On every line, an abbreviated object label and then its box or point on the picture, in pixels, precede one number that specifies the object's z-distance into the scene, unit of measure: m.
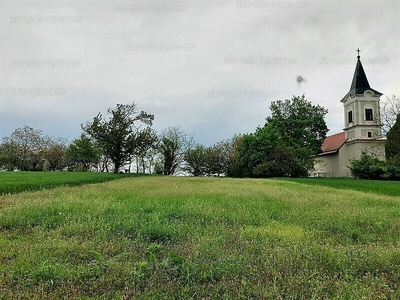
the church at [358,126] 48.41
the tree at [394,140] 32.84
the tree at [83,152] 47.25
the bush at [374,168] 37.53
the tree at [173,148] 52.03
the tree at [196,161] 53.91
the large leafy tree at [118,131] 33.42
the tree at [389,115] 34.91
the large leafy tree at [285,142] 40.25
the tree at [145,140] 34.91
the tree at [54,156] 52.94
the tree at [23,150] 50.88
